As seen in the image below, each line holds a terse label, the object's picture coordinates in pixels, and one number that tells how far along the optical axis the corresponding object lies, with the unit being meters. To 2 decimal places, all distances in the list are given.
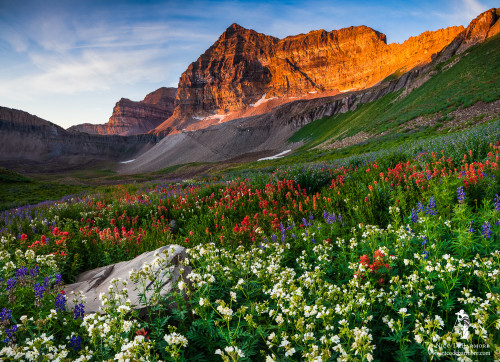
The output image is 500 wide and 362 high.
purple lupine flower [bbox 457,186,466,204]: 4.71
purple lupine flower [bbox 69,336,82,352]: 2.61
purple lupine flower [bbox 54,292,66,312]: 2.99
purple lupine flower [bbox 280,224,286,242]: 5.17
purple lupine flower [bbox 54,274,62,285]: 3.43
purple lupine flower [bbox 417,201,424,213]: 4.86
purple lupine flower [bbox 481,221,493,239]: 3.47
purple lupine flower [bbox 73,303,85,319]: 2.95
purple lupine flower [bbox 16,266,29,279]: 3.80
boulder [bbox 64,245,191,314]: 3.51
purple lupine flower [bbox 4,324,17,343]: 2.35
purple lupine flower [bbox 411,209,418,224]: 4.92
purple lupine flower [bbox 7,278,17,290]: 3.31
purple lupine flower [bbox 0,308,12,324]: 2.59
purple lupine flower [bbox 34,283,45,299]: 3.20
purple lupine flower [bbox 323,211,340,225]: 5.69
